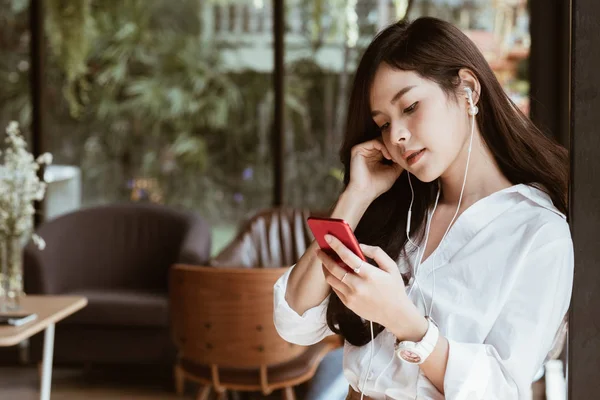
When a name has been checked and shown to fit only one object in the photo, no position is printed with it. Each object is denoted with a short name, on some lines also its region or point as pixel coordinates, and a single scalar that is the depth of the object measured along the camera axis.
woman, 1.32
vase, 3.15
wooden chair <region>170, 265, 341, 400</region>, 3.20
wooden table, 2.77
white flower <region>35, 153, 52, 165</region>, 3.29
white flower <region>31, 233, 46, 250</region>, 3.20
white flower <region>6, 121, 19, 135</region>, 3.16
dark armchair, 4.23
